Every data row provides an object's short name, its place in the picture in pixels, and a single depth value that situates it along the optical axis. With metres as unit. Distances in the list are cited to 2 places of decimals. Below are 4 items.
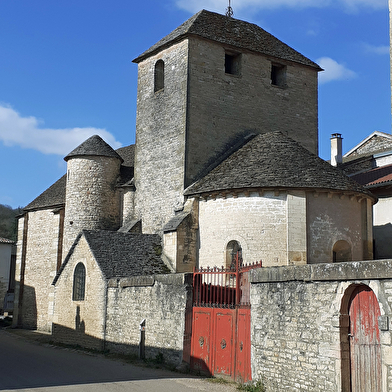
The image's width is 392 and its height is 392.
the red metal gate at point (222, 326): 10.57
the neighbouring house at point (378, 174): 21.41
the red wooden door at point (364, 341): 7.74
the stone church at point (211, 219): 9.05
